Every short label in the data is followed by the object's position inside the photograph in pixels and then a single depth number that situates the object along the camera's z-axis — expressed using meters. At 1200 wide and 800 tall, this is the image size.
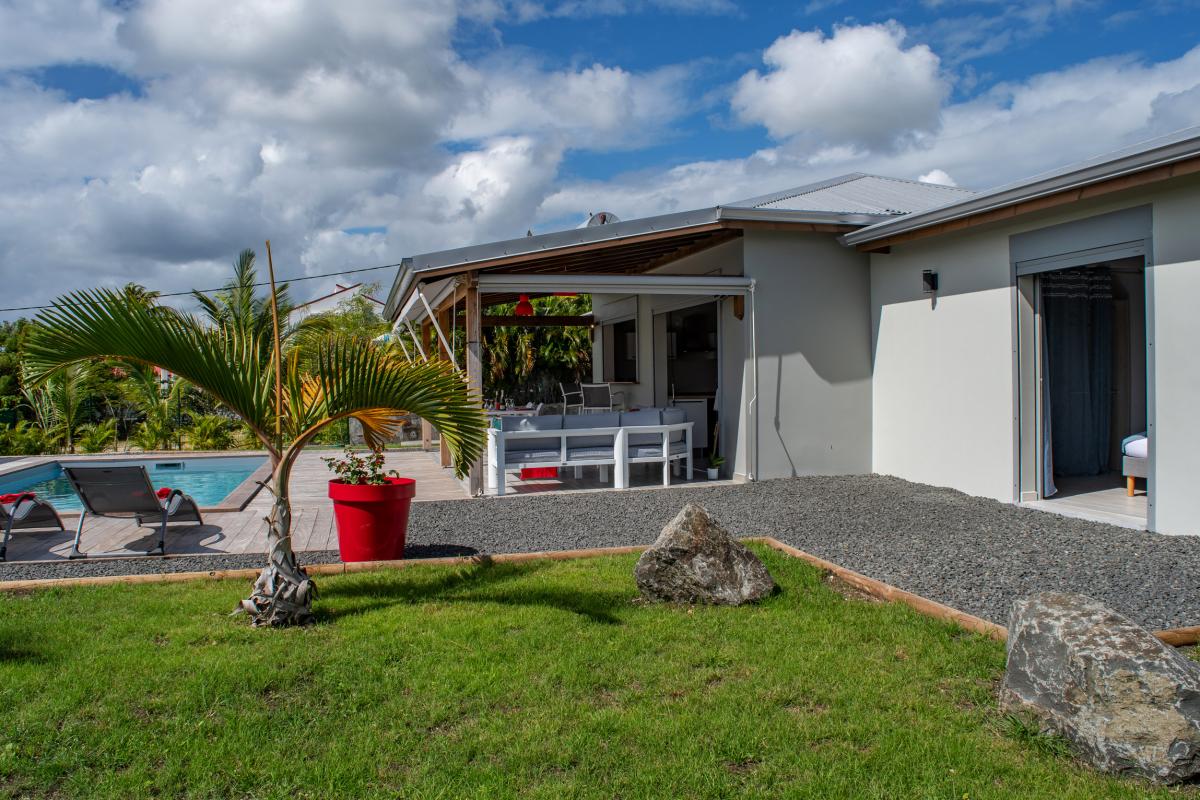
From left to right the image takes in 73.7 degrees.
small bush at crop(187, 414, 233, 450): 14.83
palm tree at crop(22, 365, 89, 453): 14.82
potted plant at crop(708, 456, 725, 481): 10.10
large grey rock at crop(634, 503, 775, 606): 4.56
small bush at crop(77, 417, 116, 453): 14.54
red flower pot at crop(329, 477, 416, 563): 5.57
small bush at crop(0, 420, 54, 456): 14.26
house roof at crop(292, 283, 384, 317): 29.25
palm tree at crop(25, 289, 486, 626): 4.04
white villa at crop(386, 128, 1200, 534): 6.75
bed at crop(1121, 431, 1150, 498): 7.79
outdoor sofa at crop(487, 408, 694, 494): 8.96
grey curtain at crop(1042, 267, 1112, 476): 9.16
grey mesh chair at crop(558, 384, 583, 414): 18.38
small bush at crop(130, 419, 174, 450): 14.95
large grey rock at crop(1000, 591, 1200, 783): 2.57
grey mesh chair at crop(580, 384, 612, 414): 13.73
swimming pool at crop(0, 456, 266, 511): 11.00
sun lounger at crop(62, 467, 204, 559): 6.13
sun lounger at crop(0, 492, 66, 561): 6.16
